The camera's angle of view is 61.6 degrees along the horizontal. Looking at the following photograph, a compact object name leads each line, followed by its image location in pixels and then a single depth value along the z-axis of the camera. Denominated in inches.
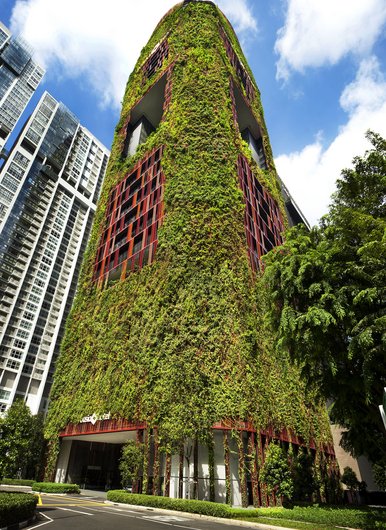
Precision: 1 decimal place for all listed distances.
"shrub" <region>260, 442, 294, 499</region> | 711.1
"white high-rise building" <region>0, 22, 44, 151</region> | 3508.9
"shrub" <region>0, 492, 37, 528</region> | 391.2
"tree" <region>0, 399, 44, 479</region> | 1229.2
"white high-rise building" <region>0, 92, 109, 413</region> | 2886.3
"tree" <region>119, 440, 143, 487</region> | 886.4
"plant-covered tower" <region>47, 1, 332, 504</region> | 861.8
